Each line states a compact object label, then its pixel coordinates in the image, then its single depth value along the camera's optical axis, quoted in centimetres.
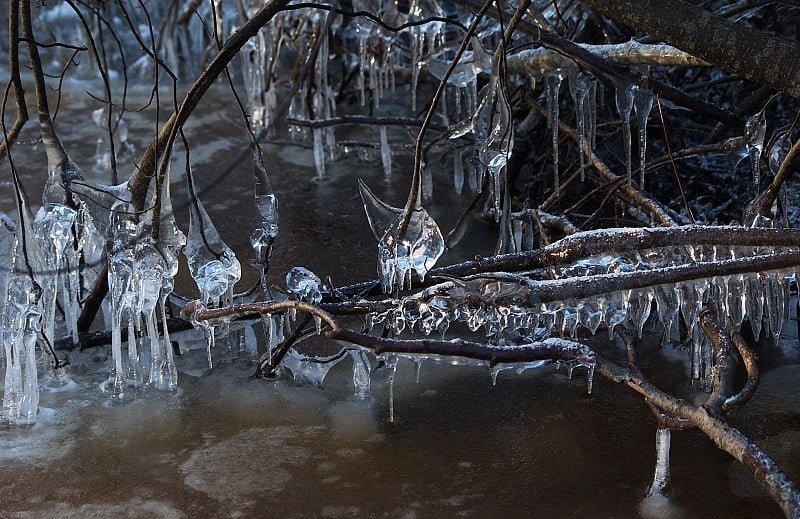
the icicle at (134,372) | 371
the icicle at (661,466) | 296
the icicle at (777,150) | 406
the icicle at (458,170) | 566
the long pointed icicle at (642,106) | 388
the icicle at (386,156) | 588
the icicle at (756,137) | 417
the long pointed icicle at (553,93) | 416
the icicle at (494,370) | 311
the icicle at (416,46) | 548
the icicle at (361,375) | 363
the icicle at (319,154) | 597
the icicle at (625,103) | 388
